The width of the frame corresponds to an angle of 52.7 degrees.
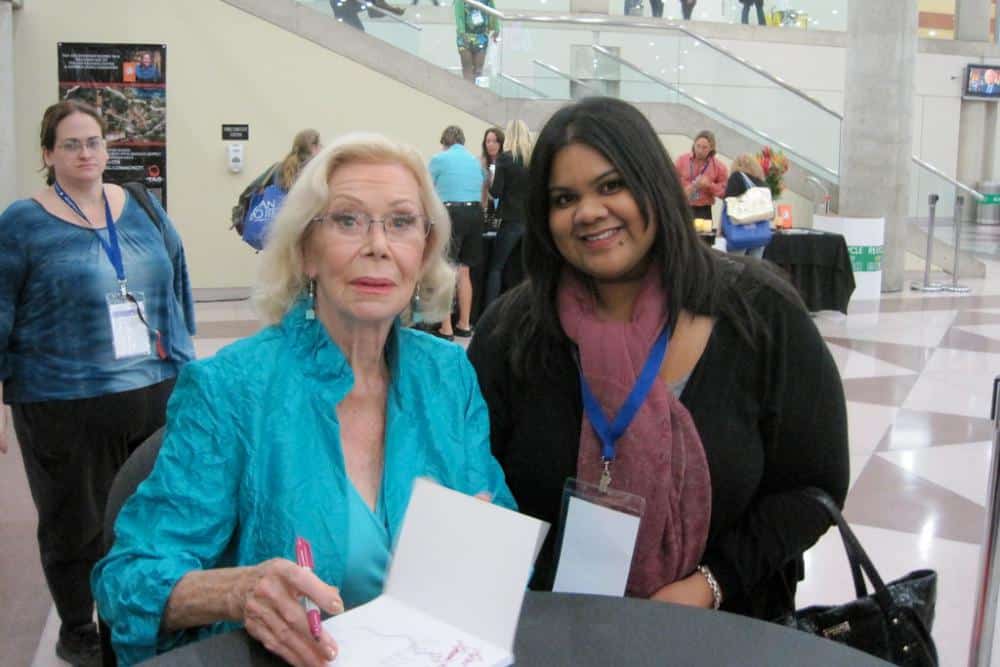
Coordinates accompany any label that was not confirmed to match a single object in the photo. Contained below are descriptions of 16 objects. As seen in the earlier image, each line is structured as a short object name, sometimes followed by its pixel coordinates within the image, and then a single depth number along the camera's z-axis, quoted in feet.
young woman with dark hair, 5.76
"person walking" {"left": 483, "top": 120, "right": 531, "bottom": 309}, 26.16
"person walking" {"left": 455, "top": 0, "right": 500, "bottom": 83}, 35.29
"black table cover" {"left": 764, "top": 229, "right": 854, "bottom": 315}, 29.50
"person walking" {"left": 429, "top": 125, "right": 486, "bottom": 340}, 25.07
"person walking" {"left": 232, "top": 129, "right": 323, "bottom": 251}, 20.18
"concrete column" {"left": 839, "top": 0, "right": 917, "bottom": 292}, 34.22
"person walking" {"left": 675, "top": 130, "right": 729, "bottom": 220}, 30.12
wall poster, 30.45
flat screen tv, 66.74
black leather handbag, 5.50
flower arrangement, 29.84
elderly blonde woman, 4.68
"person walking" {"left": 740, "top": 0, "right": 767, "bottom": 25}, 60.59
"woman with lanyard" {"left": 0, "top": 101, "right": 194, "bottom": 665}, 9.19
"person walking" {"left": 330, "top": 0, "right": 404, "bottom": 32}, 33.30
